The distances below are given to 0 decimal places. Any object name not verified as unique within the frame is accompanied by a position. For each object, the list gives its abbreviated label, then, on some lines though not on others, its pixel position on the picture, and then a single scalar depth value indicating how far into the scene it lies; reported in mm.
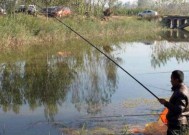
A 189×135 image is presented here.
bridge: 60531
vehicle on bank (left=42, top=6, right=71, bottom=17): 37844
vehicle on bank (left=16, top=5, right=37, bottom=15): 32888
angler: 6027
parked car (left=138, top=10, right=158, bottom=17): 60322
